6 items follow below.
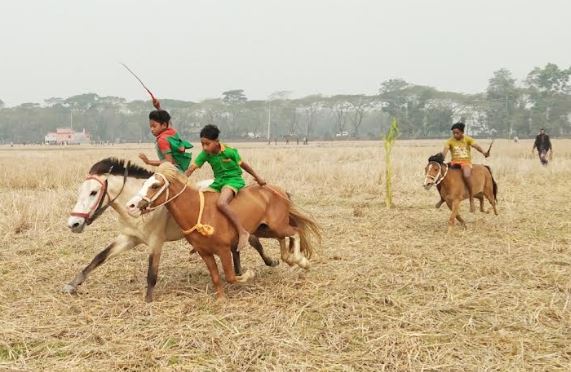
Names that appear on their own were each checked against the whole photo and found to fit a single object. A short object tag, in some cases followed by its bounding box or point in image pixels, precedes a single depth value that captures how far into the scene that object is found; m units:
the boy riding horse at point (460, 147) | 8.79
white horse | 4.59
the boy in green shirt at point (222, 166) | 4.95
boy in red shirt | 5.34
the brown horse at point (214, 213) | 4.53
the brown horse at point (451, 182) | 8.28
